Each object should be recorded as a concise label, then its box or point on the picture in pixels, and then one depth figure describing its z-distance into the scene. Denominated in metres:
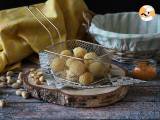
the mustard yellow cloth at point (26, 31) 1.04
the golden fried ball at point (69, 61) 0.81
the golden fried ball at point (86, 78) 0.81
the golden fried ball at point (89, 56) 0.81
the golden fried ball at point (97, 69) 0.81
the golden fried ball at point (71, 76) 0.81
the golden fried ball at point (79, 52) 0.84
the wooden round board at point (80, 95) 0.78
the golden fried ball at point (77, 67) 0.80
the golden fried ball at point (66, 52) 0.84
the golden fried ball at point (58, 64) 0.82
